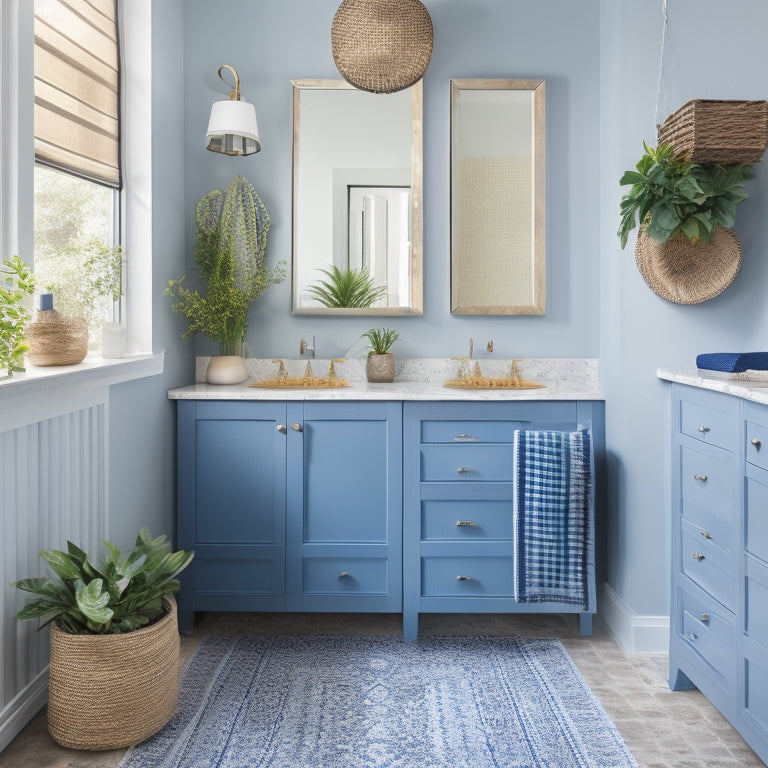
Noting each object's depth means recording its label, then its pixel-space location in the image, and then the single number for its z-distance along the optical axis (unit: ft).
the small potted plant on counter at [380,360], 10.05
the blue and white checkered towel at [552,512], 8.59
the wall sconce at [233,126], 9.45
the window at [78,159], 7.15
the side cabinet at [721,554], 5.82
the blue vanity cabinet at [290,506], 8.98
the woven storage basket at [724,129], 7.51
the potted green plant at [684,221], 7.81
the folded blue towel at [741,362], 6.91
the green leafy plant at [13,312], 5.90
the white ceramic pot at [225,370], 10.05
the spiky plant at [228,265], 9.83
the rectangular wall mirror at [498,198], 10.27
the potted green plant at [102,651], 6.19
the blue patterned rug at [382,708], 6.38
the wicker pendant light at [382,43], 9.46
